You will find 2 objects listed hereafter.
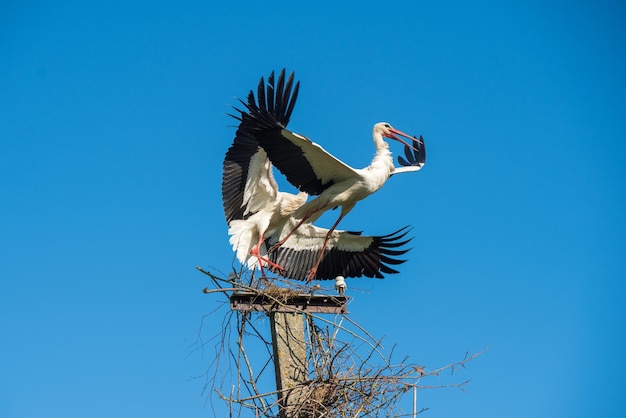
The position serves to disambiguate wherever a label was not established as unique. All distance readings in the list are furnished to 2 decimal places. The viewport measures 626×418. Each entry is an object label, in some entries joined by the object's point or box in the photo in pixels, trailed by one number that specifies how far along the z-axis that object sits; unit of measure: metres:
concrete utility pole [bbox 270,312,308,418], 13.08
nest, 12.86
